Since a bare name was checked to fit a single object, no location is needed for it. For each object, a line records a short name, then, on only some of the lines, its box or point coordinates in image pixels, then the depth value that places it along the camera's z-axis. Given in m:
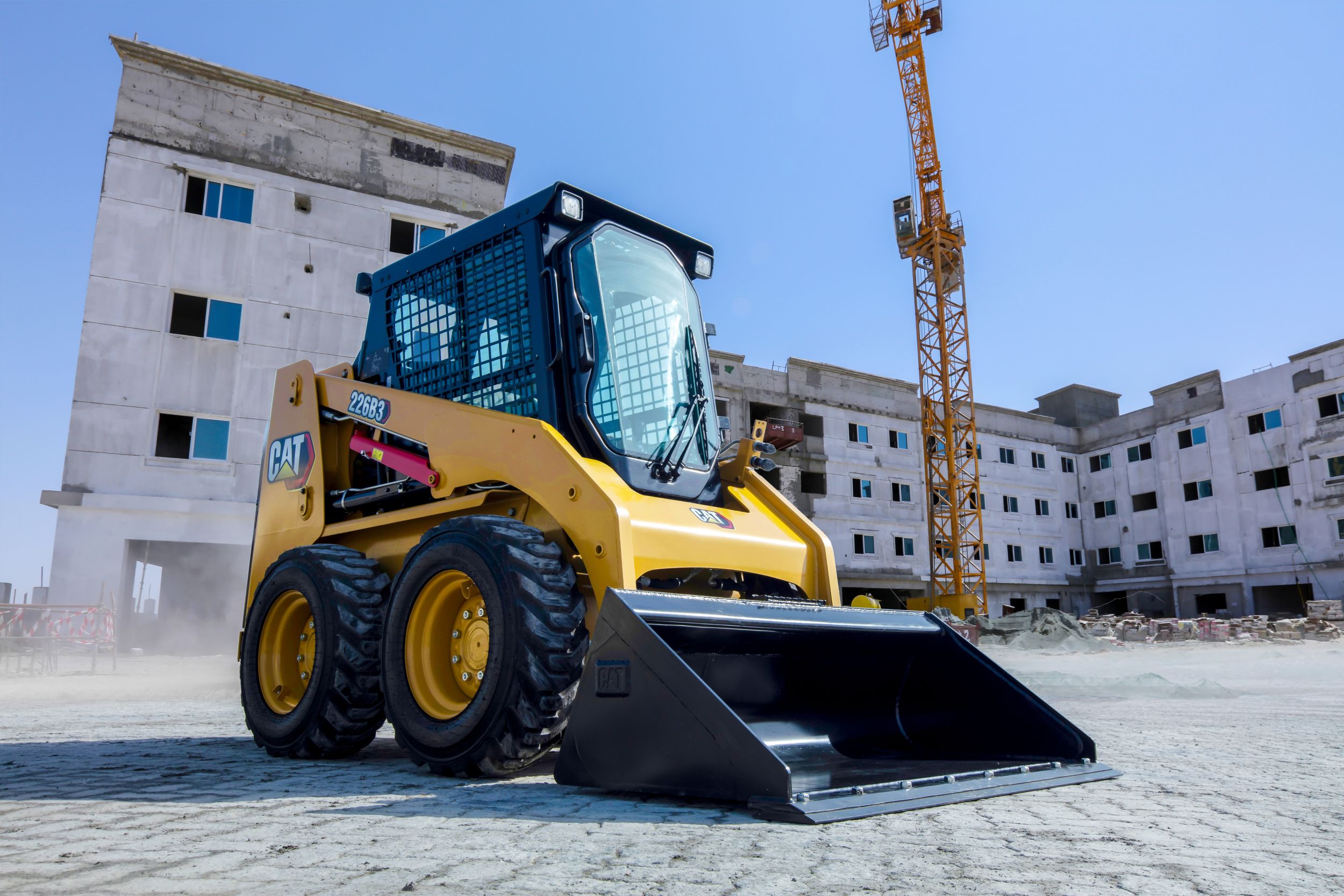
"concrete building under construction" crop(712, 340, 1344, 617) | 42.72
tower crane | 46.75
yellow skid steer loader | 3.85
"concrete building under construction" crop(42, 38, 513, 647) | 23.22
